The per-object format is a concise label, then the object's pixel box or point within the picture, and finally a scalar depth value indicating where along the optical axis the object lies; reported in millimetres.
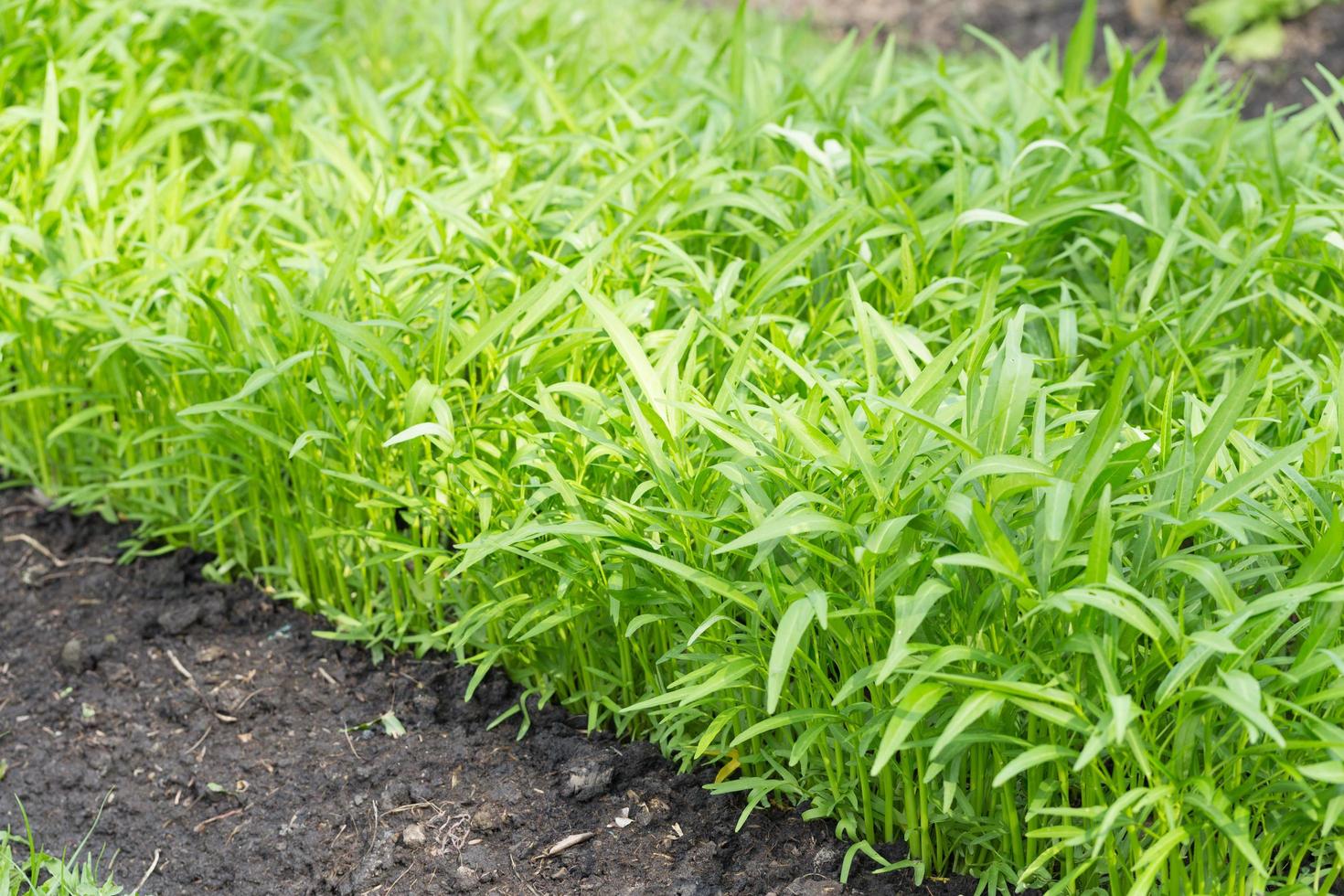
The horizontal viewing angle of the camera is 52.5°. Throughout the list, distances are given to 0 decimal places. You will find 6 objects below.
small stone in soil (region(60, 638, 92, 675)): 2594
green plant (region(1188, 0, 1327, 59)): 5699
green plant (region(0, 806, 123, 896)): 2045
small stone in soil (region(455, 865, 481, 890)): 2061
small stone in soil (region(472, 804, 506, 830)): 2168
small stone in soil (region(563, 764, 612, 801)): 2205
